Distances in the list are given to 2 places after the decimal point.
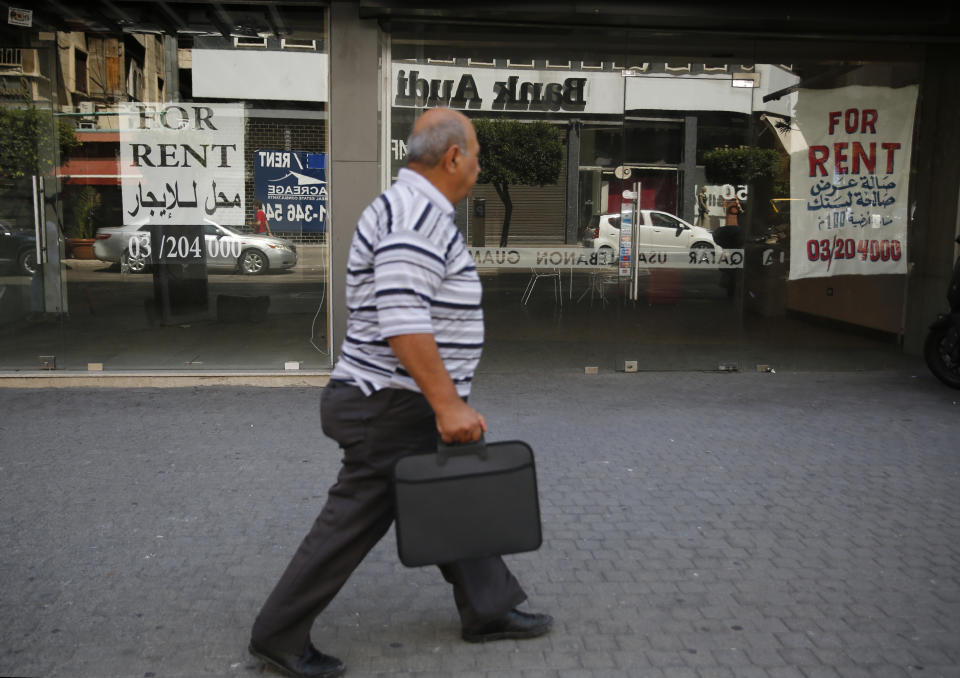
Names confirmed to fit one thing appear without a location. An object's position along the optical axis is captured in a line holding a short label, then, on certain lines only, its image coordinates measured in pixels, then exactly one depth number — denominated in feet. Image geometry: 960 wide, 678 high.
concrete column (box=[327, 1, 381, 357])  25.21
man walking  9.05
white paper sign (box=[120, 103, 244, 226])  26.45
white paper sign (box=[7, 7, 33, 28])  25.55
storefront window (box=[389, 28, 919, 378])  28.17
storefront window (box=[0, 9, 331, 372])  26.13
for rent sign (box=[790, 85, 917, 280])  28.99
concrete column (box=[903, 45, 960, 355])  28.81
